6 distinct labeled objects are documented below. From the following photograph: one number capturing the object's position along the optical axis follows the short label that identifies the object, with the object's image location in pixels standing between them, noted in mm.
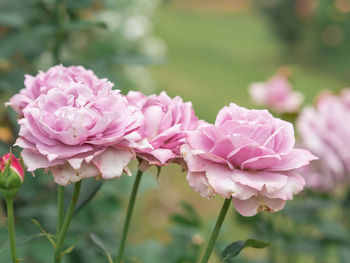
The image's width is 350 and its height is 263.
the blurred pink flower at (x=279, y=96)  1139
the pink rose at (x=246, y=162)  538
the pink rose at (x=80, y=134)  529
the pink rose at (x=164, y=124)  561
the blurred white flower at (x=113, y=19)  2105
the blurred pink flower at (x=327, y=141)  957
